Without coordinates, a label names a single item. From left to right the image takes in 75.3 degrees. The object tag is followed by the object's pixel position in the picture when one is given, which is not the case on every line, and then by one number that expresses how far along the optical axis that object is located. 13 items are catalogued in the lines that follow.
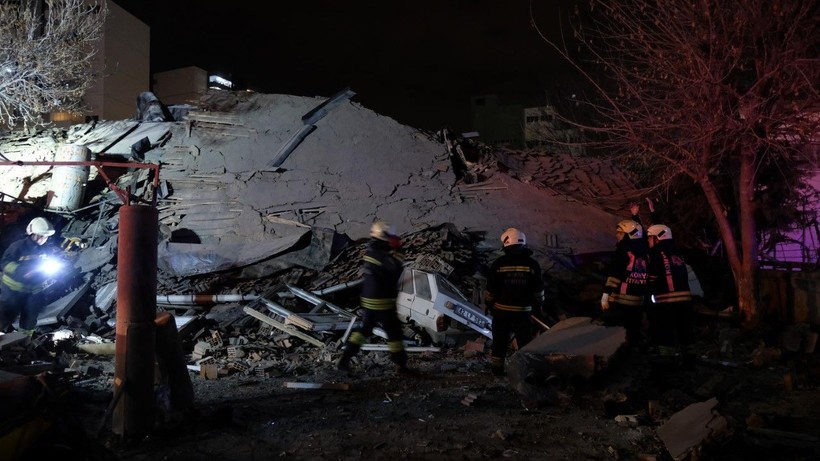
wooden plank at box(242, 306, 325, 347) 8.09
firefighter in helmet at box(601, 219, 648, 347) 6.71
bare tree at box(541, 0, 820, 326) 8.00
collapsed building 8.25
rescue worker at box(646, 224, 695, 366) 6.55
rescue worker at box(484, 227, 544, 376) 6.17
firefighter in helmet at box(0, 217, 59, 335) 7.33
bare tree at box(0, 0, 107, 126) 14.03
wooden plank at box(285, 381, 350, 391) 5.63
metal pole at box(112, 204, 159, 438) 4.02
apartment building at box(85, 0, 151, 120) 39.75
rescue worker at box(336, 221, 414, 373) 5.95
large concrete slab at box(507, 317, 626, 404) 5.17
